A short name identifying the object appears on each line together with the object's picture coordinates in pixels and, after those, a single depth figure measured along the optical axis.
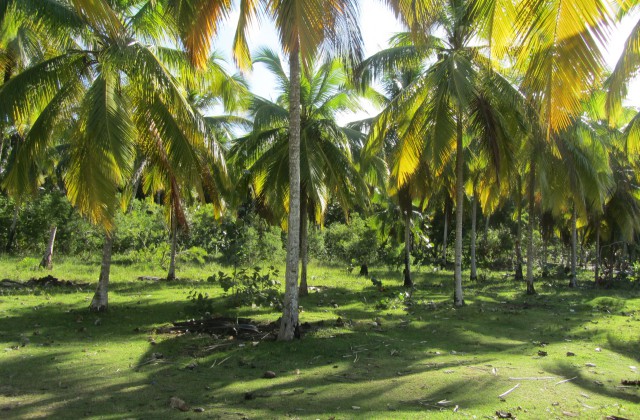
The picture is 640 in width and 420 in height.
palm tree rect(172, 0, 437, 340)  7.30
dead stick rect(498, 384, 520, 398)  6.51
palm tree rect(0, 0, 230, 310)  8.71
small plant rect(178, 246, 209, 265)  22.89
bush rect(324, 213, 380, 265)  24.84
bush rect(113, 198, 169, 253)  22.66
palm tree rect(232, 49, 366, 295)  14.20
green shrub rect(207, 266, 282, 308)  12.68
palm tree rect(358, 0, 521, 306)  12.96
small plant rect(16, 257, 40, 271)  19.97
